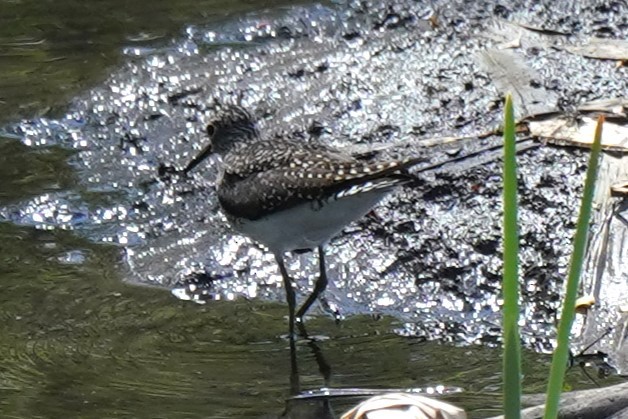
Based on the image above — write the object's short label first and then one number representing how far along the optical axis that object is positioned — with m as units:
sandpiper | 11.45
